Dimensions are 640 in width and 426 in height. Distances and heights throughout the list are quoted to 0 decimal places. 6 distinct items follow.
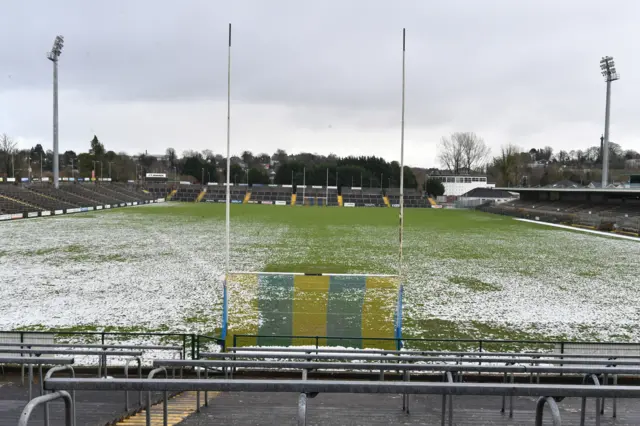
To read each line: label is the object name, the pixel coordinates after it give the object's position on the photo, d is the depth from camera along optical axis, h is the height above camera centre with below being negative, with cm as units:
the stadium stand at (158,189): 11359 +36
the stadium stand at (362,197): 10912 -73
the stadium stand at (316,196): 10994 -58
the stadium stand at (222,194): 11138 -54
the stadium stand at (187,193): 11300 -49
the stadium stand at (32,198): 6226 -131
